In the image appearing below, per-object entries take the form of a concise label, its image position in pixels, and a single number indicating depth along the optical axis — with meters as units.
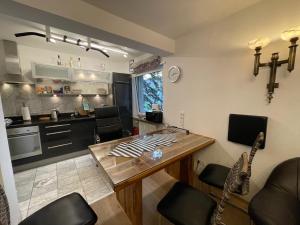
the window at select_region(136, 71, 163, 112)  3.36
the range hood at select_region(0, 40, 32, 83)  2.55
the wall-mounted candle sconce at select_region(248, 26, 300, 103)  1.18
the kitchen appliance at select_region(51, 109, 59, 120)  3.19
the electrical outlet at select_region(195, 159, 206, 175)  2.16
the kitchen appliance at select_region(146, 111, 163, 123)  2.83
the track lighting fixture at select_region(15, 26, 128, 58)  2.10
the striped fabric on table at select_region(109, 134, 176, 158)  1.49
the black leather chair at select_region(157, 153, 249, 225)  0.84
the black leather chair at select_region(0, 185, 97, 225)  0.96
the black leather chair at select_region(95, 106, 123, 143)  2.61
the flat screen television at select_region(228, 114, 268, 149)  1.52
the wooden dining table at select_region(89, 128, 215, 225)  1.12
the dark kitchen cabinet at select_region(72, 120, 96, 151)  3.16
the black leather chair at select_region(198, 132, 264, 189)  1.47
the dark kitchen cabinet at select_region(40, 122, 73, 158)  2.81
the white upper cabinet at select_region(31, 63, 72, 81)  2.89
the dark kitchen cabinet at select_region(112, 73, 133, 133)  3.90
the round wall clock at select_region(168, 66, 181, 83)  2.38
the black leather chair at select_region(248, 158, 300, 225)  0.98
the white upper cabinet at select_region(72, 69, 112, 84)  3.38
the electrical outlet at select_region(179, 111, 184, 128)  2.42
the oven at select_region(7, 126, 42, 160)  2.47
